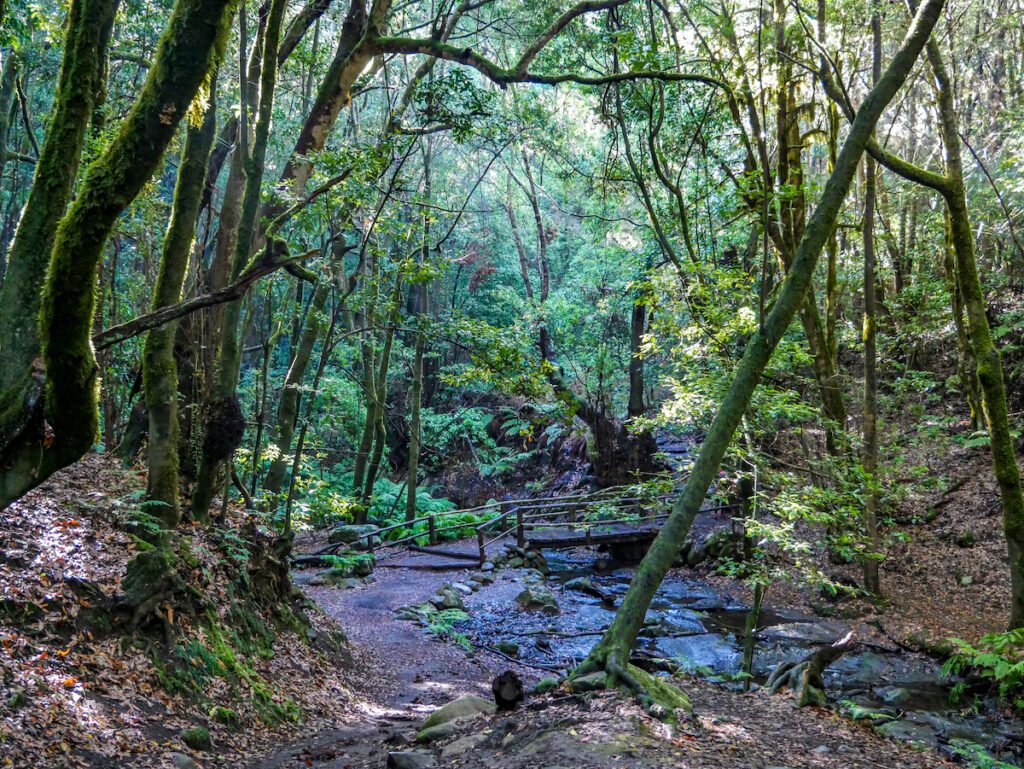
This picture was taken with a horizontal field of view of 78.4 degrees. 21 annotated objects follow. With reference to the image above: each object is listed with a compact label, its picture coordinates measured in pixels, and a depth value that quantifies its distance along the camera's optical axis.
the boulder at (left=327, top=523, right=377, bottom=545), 14.85
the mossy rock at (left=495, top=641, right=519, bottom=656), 9.83
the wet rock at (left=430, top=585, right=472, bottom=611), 11.33
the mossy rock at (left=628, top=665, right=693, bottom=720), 5.09
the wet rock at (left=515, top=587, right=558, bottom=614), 11.76
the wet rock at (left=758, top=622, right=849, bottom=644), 9.97
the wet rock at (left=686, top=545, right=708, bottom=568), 14.87
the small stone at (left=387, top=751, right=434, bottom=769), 4.33
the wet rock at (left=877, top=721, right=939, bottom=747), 6.06
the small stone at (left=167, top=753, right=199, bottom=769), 4.19
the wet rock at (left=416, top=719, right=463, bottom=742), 5.02
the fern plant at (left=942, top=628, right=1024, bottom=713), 6.94
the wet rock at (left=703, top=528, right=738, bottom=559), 14.13
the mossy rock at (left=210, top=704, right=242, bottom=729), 5.15
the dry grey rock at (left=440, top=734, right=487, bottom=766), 4.51
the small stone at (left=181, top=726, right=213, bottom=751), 4.57
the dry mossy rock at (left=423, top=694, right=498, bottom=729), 5.62
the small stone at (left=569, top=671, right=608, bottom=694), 5.16
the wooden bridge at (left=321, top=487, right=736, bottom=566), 14.81
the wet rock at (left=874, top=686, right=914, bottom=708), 7.58
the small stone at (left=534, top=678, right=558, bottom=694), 5.91
